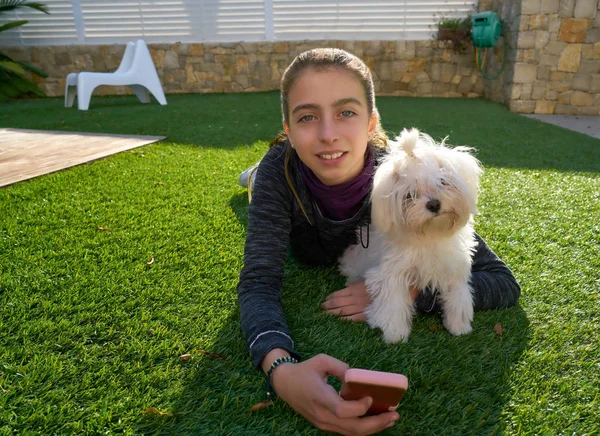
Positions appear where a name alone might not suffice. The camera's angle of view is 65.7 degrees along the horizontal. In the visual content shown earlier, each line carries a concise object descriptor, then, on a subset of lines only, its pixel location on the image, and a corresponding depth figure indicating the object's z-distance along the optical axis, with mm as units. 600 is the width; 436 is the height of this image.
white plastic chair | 2976
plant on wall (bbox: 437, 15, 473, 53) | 3579
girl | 543
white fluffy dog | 654
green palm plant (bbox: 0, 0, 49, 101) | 3756
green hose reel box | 3138
